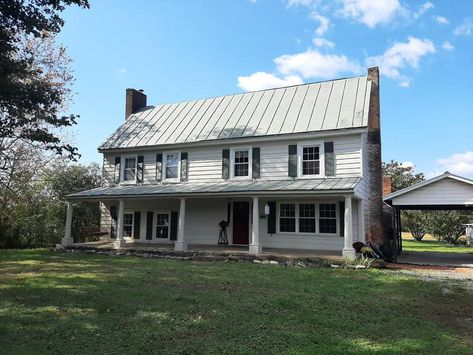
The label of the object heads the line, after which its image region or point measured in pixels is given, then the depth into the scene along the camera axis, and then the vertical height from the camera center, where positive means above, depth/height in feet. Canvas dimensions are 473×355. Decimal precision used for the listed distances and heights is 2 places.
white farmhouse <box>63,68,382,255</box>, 53.06 +9.06
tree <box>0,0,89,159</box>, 29.81 +11.41
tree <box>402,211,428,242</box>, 118.83 +3.20
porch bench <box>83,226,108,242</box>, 66.49 -1.03
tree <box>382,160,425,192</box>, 153.07 +22.57
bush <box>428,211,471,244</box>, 107.24 +2.30
